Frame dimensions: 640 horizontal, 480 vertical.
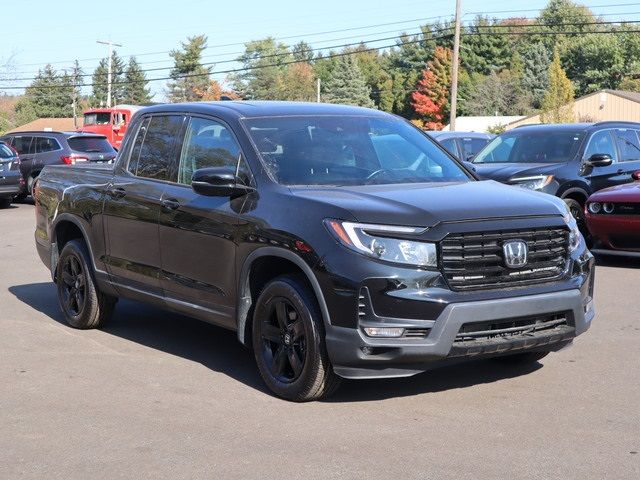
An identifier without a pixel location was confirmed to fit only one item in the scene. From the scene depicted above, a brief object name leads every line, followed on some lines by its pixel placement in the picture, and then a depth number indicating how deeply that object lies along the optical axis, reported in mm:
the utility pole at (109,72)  72512
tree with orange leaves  104750
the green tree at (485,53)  110812
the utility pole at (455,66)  40188
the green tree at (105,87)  123688
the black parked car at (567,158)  13984
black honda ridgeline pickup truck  5719
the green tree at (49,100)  125312
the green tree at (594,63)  106188
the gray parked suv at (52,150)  25922
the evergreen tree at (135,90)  125188
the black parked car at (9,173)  23859
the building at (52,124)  101188
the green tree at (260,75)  115188
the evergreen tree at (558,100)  64812
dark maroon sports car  11930
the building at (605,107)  76750
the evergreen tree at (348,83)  116875
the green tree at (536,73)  107312
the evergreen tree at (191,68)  108688
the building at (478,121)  84125
